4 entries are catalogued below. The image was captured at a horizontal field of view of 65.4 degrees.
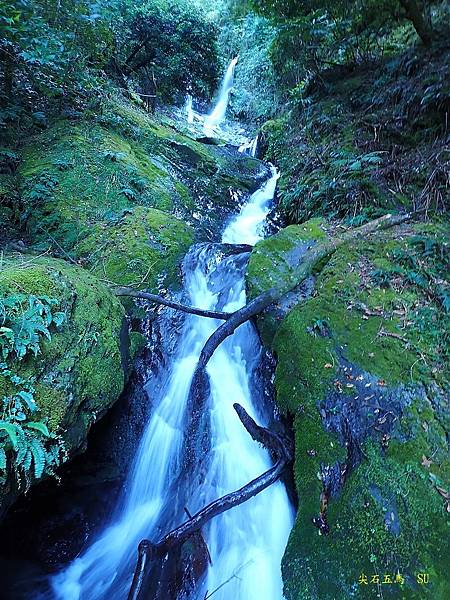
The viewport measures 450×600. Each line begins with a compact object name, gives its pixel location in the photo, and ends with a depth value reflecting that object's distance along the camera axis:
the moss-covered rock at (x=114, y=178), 5.75
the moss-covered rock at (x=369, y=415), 2.54
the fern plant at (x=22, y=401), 2.30
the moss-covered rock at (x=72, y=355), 2.75
